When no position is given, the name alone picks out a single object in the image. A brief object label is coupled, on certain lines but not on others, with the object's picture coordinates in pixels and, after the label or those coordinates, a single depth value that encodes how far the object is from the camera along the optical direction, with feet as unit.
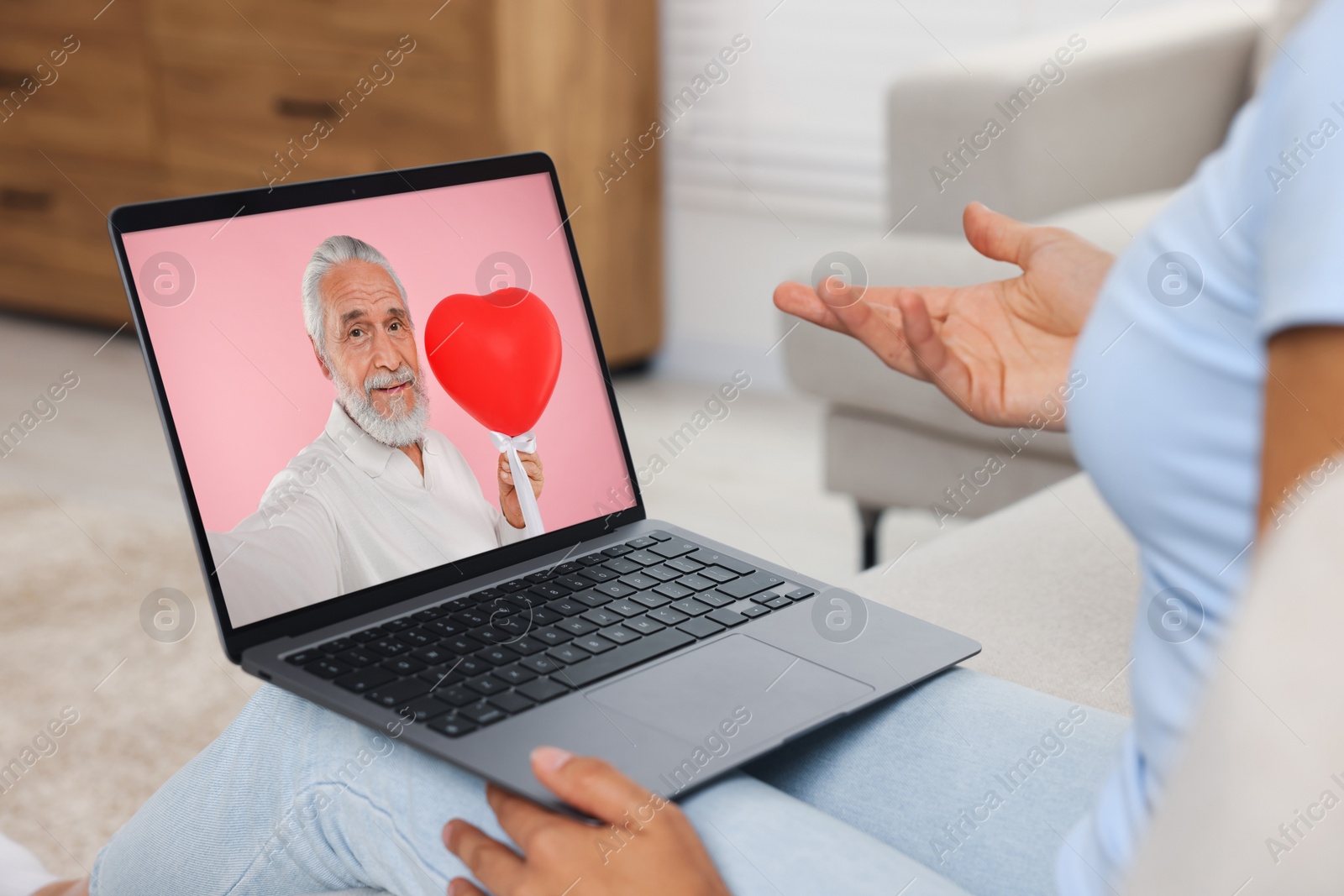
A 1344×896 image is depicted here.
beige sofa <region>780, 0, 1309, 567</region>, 4.90
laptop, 1.97
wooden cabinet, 7.72
